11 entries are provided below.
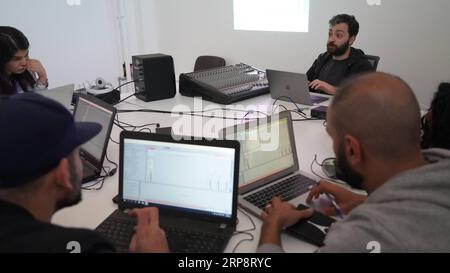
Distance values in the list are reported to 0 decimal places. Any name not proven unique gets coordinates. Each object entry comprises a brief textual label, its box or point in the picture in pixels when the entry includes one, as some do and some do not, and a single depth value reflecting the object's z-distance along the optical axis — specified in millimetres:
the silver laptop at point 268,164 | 1223
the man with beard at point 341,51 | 2865
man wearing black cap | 701
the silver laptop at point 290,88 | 2162
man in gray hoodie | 801
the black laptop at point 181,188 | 1058
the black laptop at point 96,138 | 1390
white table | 1073
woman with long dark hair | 2115
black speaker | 2363
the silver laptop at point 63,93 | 1936
